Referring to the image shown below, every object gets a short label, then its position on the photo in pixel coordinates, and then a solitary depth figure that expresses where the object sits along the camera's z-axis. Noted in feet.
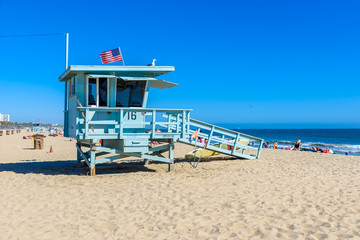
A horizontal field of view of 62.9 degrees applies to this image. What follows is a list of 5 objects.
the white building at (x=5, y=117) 517.88
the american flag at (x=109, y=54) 34.55
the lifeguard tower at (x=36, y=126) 202.02
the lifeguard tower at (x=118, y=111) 31.76
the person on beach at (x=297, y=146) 86.46
